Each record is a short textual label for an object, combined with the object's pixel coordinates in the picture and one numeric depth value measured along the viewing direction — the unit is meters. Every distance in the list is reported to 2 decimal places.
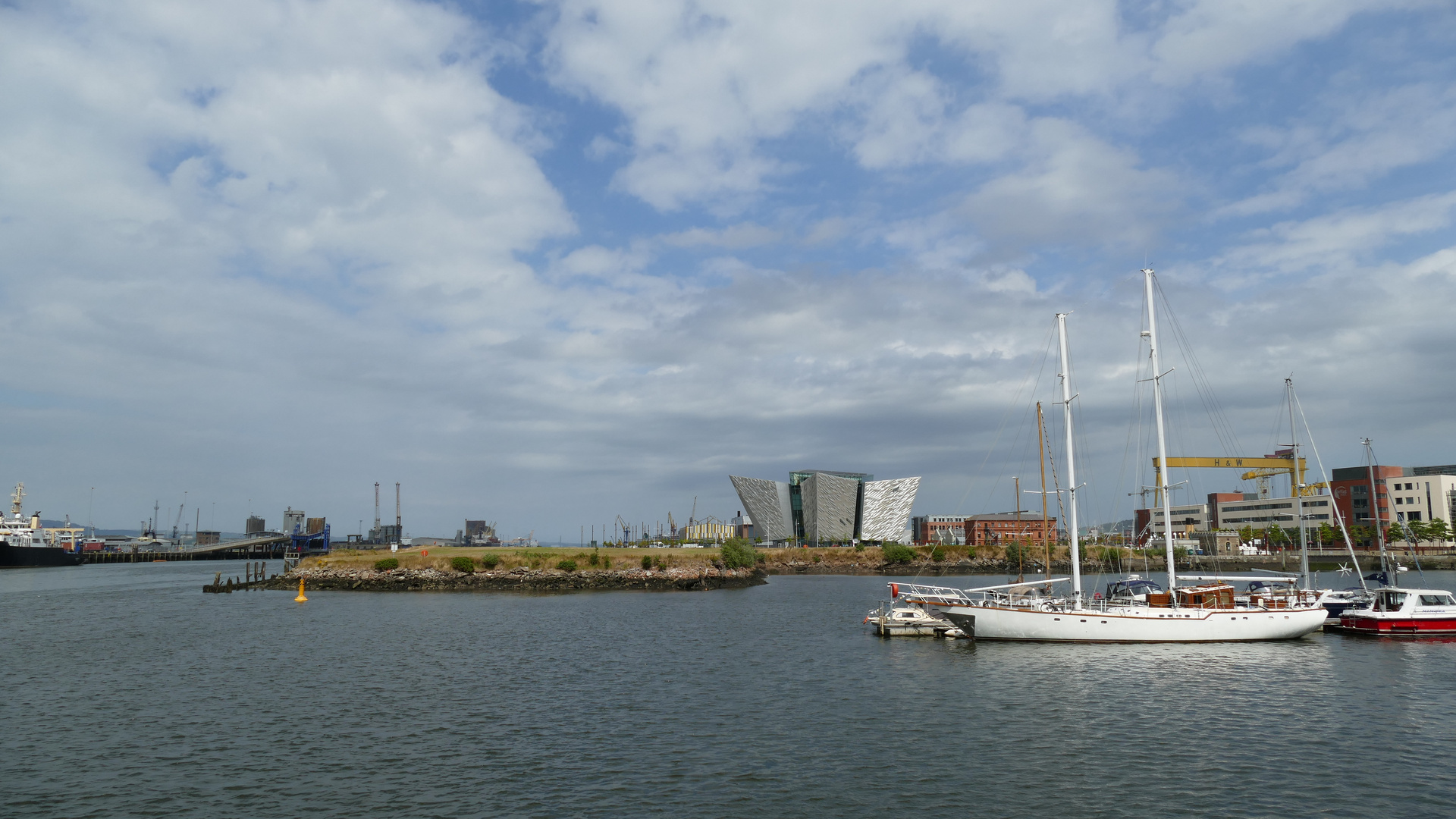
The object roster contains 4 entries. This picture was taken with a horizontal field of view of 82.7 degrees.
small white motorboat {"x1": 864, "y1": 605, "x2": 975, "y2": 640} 49.69
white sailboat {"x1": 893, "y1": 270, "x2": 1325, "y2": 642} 42.72
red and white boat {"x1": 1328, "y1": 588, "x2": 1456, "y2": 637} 45.16
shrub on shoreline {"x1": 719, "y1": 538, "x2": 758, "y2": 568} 100.99
